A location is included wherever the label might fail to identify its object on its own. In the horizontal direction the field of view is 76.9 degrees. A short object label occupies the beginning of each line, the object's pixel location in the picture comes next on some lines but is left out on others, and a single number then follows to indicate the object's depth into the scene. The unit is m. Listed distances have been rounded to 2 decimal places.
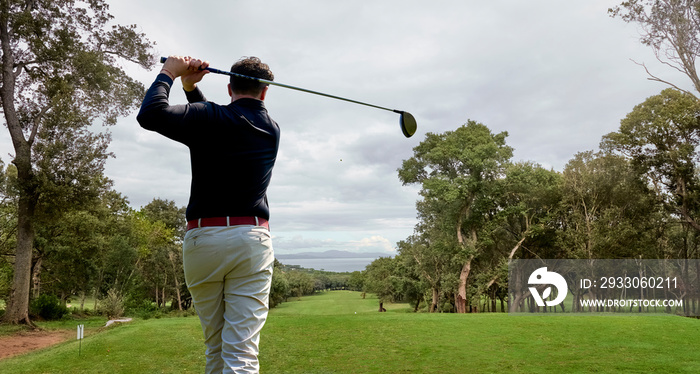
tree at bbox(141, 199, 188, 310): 34.86
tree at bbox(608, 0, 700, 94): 13.48
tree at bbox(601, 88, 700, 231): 20.78
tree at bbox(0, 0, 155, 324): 13.92
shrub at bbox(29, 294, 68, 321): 17.56
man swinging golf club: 2.10
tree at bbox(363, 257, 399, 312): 38.92
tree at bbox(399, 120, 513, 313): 24.08
